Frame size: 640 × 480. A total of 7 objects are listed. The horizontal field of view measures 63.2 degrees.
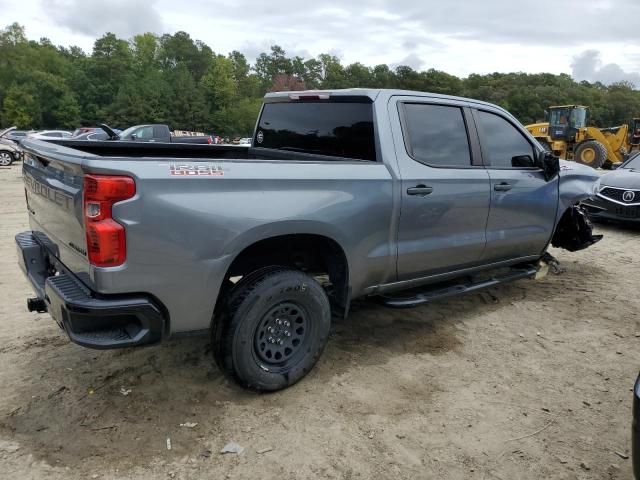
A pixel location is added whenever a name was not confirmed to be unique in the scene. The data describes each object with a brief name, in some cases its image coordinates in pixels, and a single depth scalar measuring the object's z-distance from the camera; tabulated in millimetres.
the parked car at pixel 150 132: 19378
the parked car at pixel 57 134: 26256
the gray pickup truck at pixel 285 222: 2617
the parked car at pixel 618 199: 8492
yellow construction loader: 20938
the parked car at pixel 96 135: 19769
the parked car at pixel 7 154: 19500
